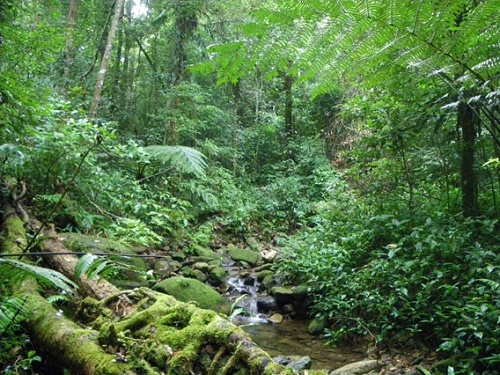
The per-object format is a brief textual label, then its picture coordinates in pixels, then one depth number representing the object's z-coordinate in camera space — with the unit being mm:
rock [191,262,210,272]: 7642
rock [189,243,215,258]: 8445
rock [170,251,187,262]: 7786
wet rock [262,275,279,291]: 7306
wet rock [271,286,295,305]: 6457
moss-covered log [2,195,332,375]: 2148
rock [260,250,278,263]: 9047
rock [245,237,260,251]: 10192
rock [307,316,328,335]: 5457
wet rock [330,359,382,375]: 3958
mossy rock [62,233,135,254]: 4884
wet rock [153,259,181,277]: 7024
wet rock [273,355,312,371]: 4160
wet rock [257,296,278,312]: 6636
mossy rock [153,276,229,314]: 5774
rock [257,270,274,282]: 7840
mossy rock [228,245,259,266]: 8961
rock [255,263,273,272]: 8398
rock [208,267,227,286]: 7465
